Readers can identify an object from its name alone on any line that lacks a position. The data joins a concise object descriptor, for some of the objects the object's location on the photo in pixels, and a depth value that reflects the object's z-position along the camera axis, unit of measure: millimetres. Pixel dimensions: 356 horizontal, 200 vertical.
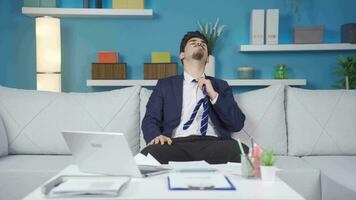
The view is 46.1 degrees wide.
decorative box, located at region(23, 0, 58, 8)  3465
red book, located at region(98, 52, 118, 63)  3520
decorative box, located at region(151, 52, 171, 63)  3533
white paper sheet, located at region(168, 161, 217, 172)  1367
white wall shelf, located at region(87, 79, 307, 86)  3508
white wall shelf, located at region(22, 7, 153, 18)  3455
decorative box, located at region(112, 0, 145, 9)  3514
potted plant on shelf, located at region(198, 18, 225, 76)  3490
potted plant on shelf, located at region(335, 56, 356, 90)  3434
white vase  3486
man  2168
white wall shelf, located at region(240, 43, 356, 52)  3533
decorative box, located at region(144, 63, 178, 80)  3494
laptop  1251
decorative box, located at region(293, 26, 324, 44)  3551
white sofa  2529
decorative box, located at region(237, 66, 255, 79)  3551
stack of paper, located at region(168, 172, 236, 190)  1171
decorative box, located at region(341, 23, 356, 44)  3457
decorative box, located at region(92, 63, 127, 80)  3492
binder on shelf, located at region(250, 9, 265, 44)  3484
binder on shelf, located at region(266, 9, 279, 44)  3469
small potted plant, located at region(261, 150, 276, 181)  1297
